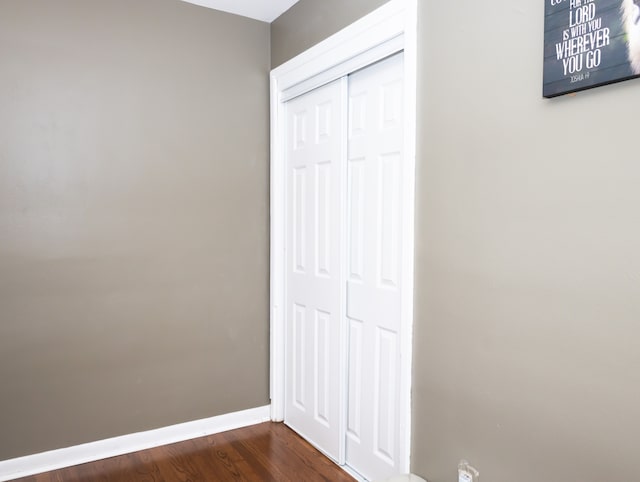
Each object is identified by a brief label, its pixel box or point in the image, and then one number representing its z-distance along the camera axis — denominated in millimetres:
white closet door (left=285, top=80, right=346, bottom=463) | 2498
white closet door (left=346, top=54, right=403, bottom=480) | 2113
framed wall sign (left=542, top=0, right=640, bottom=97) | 1180
